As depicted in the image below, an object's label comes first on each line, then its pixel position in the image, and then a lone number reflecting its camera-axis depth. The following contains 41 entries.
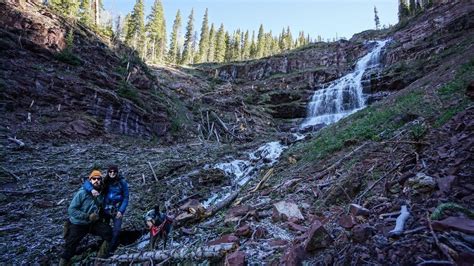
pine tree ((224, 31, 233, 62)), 69.62
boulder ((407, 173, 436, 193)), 3.85
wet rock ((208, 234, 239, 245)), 4.82
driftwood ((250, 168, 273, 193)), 9.03
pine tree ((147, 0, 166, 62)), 56.47
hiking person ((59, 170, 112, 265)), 5.63
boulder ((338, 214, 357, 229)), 3.94
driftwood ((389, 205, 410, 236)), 3.15
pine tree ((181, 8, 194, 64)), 65.69
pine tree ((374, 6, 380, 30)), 70.88
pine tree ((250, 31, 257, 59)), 72.56
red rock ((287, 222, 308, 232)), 4.89
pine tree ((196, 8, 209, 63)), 69.06
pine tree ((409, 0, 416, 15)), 47.03
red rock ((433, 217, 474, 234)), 2.67
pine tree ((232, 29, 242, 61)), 70.62
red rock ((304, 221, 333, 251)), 3.77
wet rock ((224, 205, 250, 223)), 6.35
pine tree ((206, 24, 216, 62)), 72.33
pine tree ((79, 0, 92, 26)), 37.22
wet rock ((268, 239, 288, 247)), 4.57
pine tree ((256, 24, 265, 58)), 72.69
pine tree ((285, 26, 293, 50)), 80.99
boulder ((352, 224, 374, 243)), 3.39
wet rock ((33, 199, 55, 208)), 8.45
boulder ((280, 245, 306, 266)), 3.64
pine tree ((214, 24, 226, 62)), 65.86
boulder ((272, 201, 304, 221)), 5.59
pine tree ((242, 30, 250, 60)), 73.19
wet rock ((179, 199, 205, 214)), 7.53
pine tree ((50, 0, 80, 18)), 29.32
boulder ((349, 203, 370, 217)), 4.12
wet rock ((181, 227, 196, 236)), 6.53
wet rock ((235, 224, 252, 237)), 5.22
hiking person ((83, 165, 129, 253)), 6.11
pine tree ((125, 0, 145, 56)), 51.12
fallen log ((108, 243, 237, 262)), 4.50
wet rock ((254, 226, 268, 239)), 5.09
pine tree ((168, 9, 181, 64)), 67.69
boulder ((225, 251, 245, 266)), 3.99
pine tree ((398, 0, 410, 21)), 48.98
